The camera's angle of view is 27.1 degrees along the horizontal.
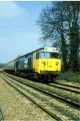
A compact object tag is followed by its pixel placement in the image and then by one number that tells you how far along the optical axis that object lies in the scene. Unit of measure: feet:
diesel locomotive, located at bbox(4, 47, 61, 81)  46.10
